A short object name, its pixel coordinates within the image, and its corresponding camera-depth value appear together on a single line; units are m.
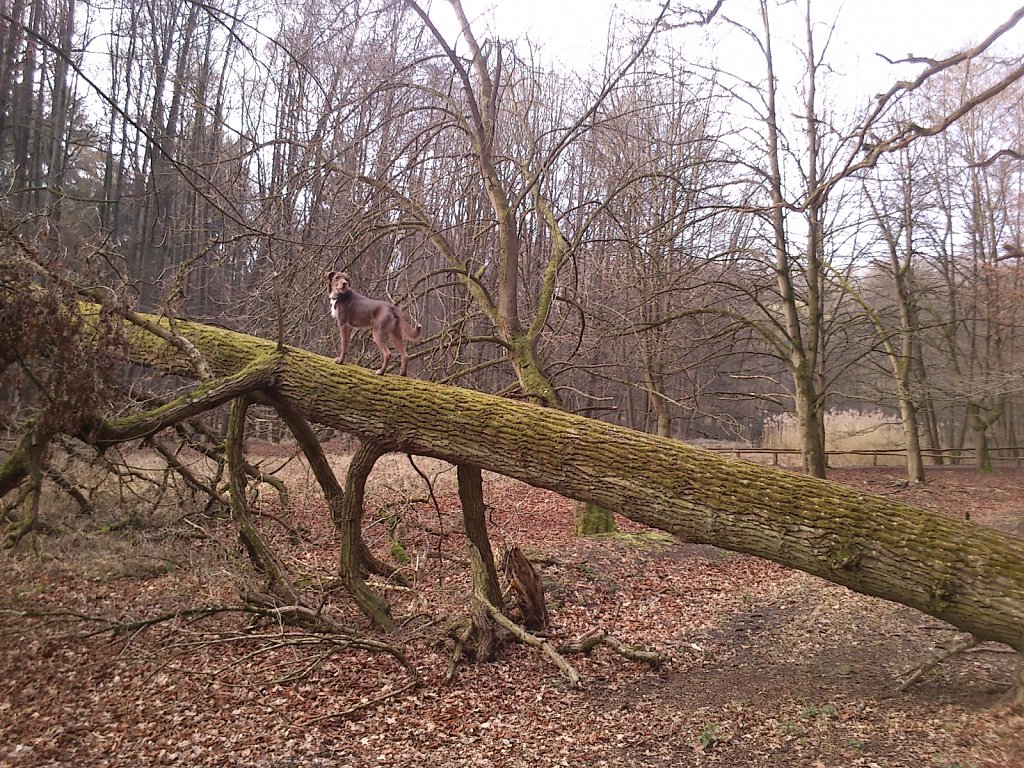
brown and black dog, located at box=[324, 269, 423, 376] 5.71
